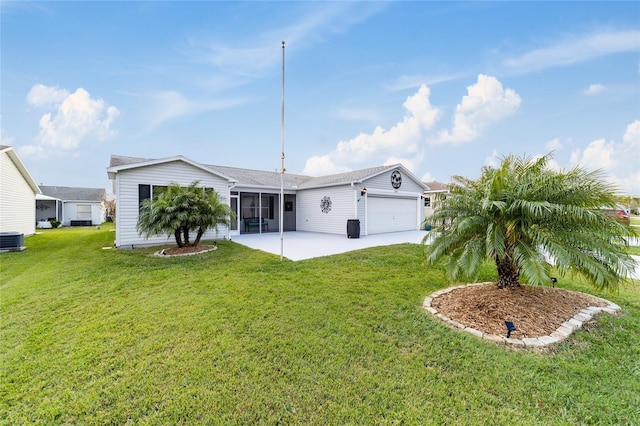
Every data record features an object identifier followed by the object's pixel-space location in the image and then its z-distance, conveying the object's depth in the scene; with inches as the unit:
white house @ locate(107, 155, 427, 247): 394.9
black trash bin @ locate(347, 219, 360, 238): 499.5
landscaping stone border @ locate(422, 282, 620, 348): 124.1
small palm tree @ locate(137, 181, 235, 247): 328.5
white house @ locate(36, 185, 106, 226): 984.9
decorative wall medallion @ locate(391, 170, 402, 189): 602.2
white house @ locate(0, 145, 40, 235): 521.7
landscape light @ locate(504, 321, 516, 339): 127.8
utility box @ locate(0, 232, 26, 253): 401.7
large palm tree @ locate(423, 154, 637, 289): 139.6
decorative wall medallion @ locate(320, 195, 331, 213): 578.7
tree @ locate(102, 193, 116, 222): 1171.4
